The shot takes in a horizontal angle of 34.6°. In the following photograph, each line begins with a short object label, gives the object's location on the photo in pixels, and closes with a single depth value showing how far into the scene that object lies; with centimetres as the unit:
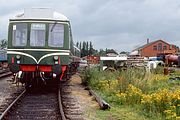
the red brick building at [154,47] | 6875
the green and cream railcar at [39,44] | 1127
